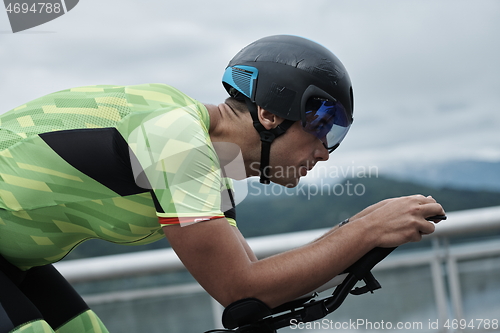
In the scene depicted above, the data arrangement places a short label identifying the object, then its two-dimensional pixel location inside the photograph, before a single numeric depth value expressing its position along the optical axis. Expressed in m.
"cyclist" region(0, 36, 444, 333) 1.40
